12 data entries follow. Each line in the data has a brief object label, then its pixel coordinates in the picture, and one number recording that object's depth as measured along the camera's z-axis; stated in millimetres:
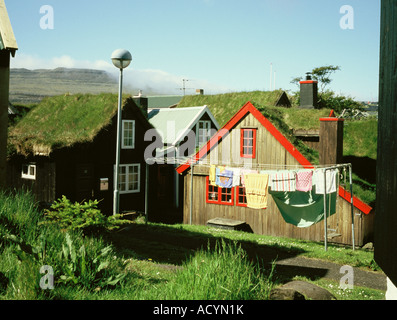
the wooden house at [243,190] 18688
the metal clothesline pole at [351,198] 15127
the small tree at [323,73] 54688
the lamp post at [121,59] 11852
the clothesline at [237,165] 19109
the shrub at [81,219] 7691
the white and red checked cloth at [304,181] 16516
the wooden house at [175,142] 28938
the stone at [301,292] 5629
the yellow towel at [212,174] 19891
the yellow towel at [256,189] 17750
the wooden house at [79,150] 21328
